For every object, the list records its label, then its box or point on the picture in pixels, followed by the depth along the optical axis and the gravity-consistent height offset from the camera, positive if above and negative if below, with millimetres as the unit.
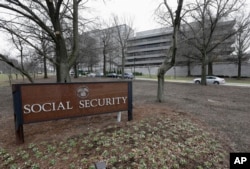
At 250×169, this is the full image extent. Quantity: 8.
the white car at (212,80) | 24142 -930
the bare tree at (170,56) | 7809 +911
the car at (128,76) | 36856 -103
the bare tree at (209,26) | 15664 +5506
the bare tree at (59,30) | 6066 +1845
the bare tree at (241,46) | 29578 +5111
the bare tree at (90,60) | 35625 +3845
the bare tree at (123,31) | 32312 +8983
